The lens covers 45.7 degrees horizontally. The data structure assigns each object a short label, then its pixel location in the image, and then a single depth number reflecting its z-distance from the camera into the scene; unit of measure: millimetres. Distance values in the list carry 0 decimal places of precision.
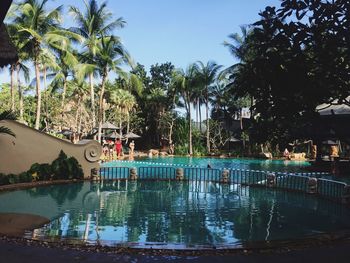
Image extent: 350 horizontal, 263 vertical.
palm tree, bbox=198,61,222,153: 51681
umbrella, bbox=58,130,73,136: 42481
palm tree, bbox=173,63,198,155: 51875
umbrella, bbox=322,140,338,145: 42291
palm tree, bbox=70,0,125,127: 34844
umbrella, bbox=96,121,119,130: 38031
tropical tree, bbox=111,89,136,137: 51500
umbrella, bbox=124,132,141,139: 45725
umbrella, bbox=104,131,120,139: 45900
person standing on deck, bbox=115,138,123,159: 41062
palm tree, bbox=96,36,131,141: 33938
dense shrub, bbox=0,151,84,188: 20025
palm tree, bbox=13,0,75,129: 29125
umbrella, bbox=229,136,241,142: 54781
